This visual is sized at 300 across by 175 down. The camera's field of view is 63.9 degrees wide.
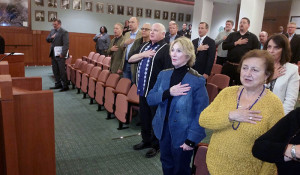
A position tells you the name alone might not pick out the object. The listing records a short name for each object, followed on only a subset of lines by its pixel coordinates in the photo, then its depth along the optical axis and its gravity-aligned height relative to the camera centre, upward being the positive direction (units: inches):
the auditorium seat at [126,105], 137.1 -35.3
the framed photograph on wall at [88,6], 407.2 +57.6
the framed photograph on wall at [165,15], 480.7 +57.7
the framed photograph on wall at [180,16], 500.4 +58.5
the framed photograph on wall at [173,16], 490.5 +57.7
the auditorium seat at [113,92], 148.5 -30.9
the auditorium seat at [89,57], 321.7 -22.3
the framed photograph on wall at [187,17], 511.0 +58.4
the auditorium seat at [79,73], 218.1 -29.4
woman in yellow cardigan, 48.7 -14.3
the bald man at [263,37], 222.9 +11.4
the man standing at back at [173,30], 193.9 +11.6
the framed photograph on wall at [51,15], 379.8 +35.8
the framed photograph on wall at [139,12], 450.6 +57.0
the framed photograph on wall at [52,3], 377.0 +54.4
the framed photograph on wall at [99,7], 416.8 +57.7
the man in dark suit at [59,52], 223.8 -12.6
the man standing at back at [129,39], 153.9 +2.2
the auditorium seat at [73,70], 236.4 -30.2
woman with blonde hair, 68.6 -18.0
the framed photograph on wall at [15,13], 339.9 +32.8
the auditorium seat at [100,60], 273.6 -22.6
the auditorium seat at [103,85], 165.5 -30.4
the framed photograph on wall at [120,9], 433.6 +58.0
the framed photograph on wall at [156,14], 469.1 +57.4
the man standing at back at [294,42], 195.0 +7.5
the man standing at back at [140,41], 119.4 +1.0
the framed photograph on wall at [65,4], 386.6 +55.6
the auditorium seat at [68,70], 252.4 -32.6
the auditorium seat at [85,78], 200.4 -31.8
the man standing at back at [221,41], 212.7 +3.9
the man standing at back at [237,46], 160.9 +1.7
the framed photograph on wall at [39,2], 366.3 +53.1
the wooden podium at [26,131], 60.6 -25.5
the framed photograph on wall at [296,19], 360.2 +47.7
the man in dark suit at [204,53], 154.9 -4.3
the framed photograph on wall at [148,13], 460.8 +57.4
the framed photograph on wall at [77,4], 396.9 +57.4
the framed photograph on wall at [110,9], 426.0 +57.2
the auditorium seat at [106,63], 252.7 -23.5
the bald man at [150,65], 105.6 -9.2
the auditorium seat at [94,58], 294.4 -22.1
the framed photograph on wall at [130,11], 442.5 +57.0
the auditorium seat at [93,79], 185.3 -29.7
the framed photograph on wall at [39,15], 369.7 +34.1
